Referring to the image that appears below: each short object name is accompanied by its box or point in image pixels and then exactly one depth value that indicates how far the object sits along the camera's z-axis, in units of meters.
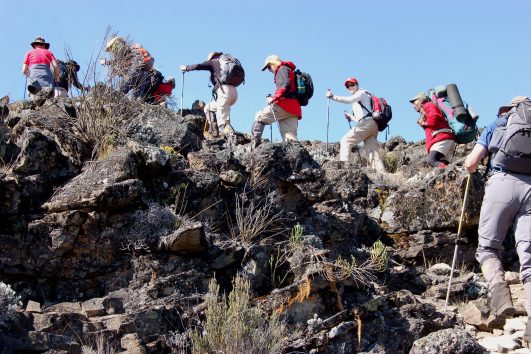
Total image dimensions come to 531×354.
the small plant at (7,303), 6.42
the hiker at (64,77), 10.96
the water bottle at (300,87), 13.69
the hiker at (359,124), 14.45
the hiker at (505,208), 7.36
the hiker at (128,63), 10.70
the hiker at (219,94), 14.15
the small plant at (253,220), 8.35
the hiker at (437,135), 12.64
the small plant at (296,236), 8.16
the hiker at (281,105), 13.55
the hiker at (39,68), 13.45
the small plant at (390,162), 16.36
